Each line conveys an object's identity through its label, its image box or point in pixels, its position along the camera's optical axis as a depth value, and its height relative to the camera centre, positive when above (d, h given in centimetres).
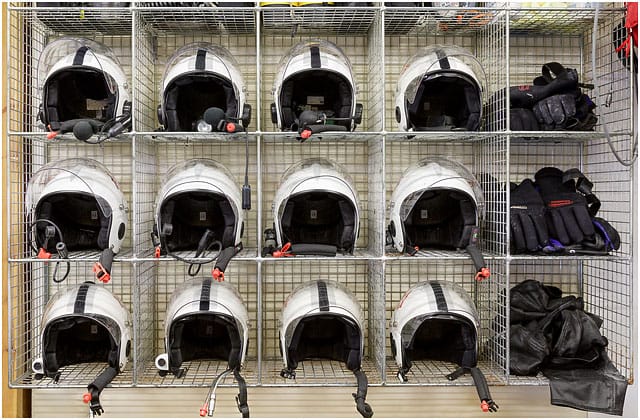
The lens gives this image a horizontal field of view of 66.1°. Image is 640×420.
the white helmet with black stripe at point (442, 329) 236 -61
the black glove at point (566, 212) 247 -2
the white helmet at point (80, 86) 235 +62
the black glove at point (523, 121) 252 +44
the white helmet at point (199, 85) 239 +62
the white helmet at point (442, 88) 244 +62
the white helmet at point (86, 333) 231 -63
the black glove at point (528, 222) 248 -7
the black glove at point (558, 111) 247 +49
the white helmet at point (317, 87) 242 +63
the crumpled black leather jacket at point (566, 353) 234 -72
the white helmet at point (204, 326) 235 -59
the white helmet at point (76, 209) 234 +0
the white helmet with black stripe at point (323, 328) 237 -61
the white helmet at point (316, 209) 239 -1
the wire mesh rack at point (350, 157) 246 +29
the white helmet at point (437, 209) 243 -1
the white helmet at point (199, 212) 237 -2
